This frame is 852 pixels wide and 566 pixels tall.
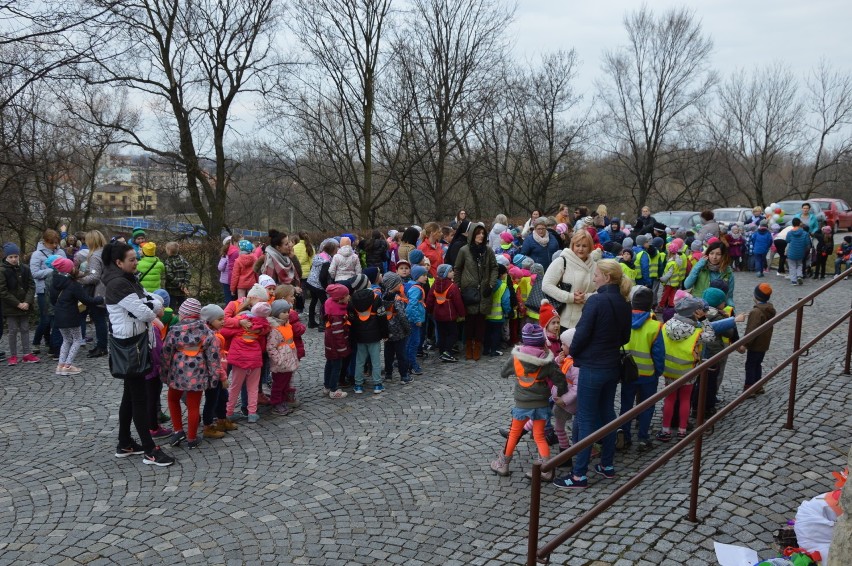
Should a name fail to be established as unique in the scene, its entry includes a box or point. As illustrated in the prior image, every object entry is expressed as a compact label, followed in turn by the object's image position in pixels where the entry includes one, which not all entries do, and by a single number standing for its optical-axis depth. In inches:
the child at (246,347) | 278.5
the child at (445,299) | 374.0
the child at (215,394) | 264.5
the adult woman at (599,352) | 210.2
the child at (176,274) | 439.2
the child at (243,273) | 438.0
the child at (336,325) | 313.6
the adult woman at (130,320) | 233.5
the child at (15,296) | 377.4
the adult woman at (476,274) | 377.1
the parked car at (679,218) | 942.4
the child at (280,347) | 290.0
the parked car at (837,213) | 1211.7
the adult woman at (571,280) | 306.3
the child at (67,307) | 364.2
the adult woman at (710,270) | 361.7
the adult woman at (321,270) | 447.0
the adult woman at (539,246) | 450.6
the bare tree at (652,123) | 1263.5
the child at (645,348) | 238.8
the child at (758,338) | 286.7
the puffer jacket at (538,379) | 220.1
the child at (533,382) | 220.7
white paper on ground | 150.2
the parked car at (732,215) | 1013.8
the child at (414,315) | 363.3
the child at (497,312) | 384.5
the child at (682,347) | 248.7
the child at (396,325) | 335.9
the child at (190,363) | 251.1
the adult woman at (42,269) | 398.9
